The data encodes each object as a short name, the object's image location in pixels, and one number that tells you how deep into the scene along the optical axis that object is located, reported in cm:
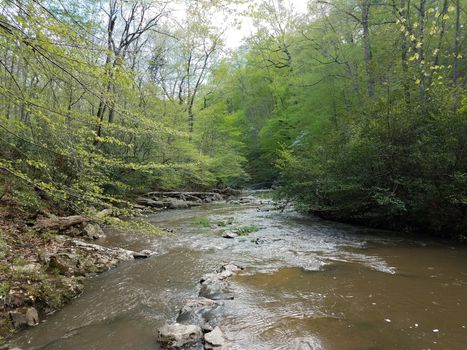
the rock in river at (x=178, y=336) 331
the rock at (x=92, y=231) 858
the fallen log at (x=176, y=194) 1743
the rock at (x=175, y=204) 1608
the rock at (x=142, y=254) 711
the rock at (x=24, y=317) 383
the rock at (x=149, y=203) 1557
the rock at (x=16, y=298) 400
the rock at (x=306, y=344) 317
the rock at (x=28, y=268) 461
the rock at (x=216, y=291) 458
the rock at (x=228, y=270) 567
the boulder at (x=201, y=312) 384
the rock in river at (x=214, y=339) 324
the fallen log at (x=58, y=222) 773
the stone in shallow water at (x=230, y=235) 896
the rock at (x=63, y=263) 539
